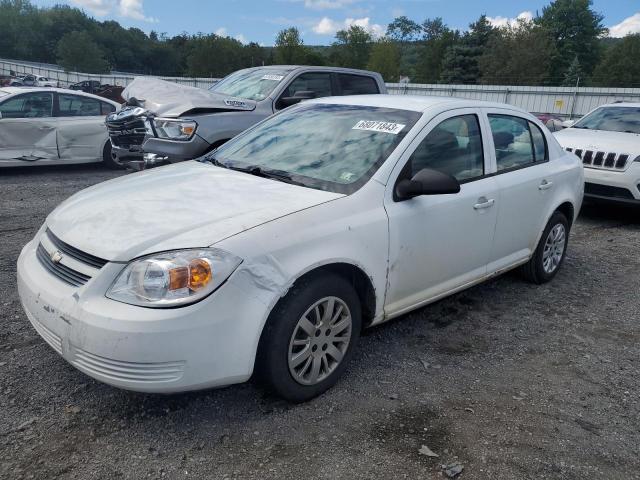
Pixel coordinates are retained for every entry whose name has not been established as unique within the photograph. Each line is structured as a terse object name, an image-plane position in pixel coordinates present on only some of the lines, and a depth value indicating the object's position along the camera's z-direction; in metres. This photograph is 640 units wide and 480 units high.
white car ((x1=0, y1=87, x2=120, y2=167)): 8.91
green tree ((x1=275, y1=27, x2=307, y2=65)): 75.69
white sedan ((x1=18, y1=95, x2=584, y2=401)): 2.47
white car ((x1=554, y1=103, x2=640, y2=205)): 7.23
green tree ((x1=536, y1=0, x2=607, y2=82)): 73.38
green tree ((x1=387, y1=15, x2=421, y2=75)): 121.49
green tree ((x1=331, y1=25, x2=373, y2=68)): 92.69
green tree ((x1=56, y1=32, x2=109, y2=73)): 70.81
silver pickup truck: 6.57
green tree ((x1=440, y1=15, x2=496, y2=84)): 61.91
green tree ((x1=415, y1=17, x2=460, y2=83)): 80.88
